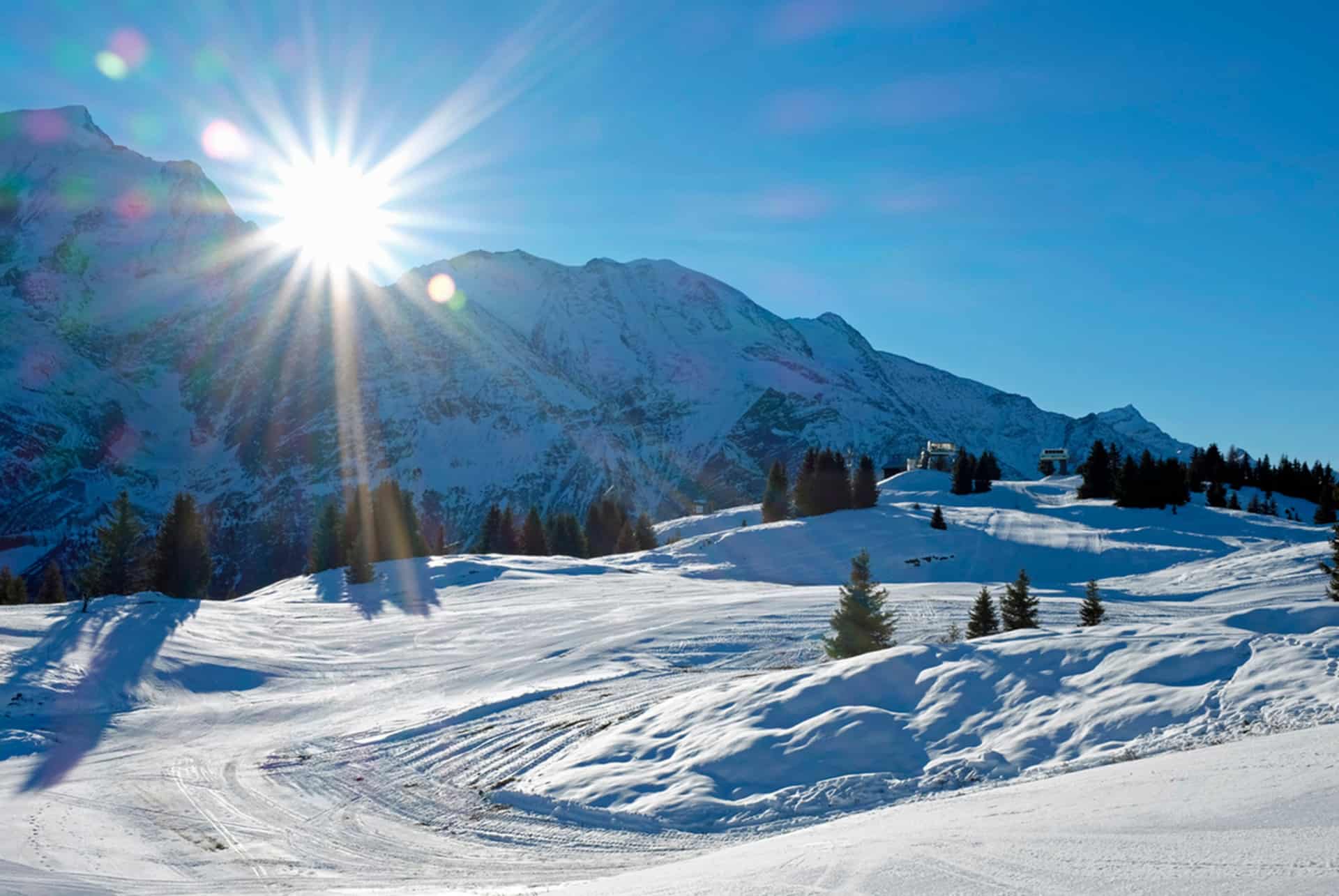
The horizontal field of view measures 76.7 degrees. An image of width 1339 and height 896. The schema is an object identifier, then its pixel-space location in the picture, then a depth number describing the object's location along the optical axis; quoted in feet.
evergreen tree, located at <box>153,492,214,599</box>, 168.35
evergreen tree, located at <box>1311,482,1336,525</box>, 219.61
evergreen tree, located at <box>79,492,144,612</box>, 161.68
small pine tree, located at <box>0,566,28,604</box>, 172.35
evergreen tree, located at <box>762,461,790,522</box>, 256.52
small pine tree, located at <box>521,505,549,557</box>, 252.42
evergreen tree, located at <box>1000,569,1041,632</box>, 89.51
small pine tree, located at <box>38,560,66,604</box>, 191.01
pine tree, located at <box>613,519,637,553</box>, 254.27
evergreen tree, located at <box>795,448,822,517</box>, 245.24
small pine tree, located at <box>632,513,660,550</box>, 251.60
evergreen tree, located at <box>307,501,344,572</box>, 217.97
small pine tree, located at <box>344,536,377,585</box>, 170.91
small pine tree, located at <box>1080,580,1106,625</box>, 88.63
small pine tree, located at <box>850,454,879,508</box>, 246.88
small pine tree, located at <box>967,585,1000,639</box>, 86.02
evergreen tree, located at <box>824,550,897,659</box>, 78.12
